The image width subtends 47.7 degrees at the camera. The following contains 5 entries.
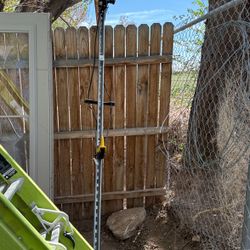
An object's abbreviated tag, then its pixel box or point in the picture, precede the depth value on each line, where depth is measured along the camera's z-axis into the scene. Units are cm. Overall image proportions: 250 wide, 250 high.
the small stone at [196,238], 251
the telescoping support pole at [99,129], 195
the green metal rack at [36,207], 151
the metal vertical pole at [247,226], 169
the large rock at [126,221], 266
